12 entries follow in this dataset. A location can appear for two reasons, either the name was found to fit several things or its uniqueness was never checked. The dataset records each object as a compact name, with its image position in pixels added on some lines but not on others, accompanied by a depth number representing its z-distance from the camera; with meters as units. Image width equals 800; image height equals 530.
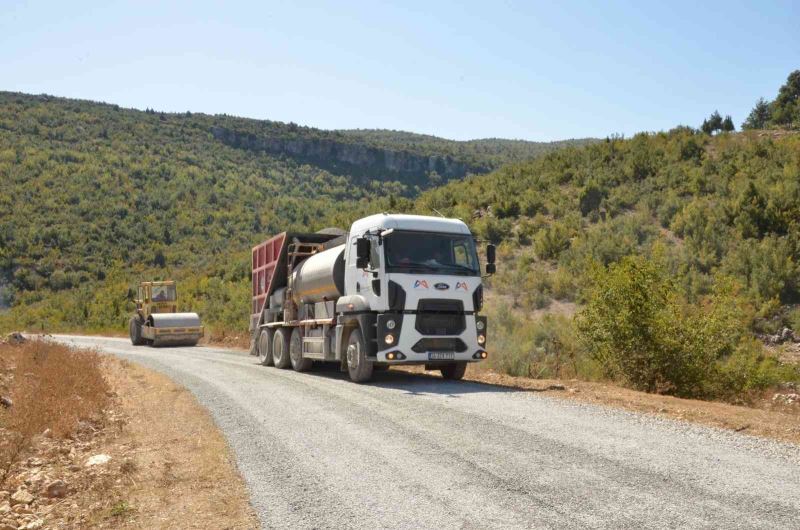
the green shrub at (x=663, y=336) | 12.91
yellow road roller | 30.45
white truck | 13.30
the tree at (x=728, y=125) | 43.39
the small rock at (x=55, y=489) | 6.53
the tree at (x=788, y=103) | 52.14
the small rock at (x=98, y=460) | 7.58
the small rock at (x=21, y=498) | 6.26
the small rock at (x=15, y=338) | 23.70
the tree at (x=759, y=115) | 61.71
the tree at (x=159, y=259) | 60.69
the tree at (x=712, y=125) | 44.06
